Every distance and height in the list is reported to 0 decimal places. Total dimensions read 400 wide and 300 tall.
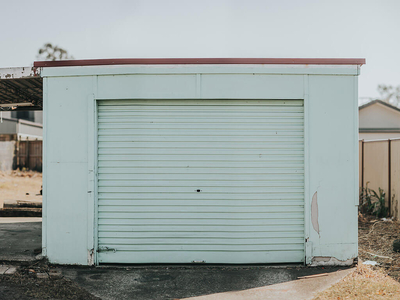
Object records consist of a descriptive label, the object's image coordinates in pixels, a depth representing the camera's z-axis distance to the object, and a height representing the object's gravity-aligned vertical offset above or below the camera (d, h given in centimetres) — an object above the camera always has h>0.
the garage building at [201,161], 542 -10
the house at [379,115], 1870 +239
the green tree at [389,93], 4869 +966
